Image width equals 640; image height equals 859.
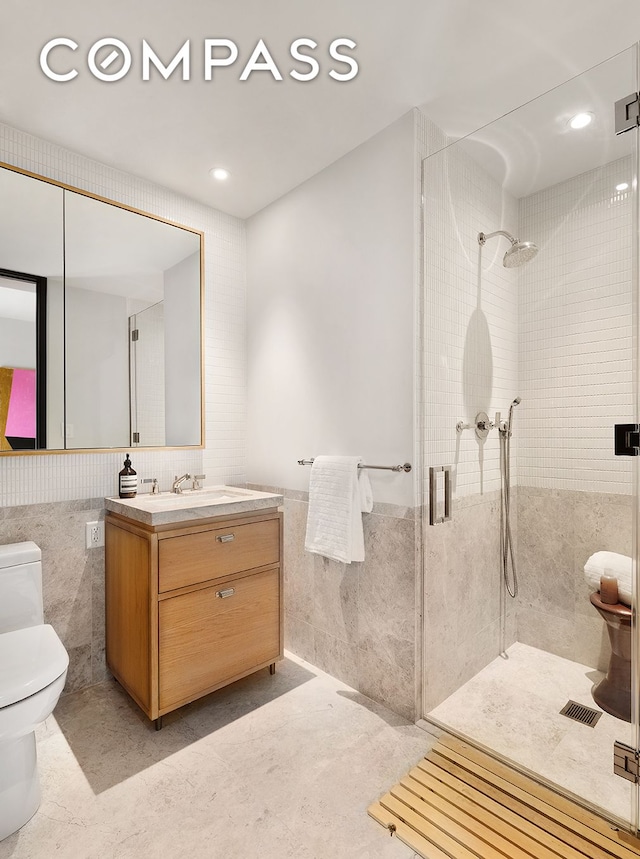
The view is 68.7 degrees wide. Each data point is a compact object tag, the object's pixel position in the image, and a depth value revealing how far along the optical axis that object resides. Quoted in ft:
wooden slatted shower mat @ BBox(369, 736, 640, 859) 4.36
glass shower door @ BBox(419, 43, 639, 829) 4.67
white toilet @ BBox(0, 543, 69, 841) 4.42
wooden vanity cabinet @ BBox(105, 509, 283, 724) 6.03
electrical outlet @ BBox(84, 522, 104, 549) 7.14
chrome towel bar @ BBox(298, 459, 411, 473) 6.28
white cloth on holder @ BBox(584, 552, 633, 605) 4.66
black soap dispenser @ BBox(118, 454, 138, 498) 7.24
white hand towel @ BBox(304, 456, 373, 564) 6.61
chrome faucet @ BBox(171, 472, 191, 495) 7.91
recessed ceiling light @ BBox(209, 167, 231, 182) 7.55
